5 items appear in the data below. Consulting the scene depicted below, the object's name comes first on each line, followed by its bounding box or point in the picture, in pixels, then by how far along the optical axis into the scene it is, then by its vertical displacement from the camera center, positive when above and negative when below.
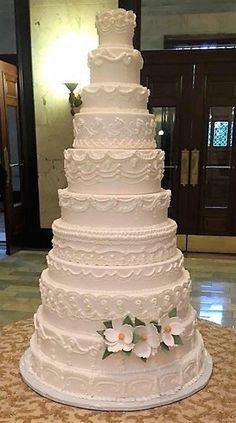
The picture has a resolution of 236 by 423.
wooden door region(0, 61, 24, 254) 4.99 -0.35
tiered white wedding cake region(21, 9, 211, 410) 2.13 -0.69
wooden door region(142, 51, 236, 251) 5.02 -0.05
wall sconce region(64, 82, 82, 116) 4.91 +0.36
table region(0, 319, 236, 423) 2.04 -1.37
